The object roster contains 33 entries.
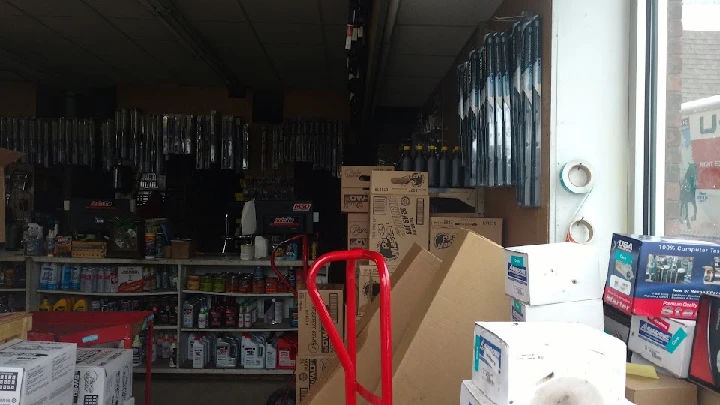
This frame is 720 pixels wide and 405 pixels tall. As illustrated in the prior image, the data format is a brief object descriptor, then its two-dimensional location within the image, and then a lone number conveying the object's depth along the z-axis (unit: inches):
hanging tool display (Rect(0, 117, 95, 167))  241.4
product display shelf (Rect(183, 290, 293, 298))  199.0
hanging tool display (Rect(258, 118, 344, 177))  248.1
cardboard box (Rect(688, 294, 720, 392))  53.1
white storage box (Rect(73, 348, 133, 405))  102.3
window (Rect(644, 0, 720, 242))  75.3
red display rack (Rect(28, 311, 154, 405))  117.1
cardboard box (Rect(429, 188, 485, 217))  139.4
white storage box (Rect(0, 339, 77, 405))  80.8
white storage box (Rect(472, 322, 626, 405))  46.2
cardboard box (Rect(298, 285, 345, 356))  146.6
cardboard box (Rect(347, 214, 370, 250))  152.3
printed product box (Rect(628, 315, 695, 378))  57.5
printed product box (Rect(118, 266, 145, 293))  204.1
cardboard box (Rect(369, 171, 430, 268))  136.3
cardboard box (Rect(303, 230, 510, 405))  75.5
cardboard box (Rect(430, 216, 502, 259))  130.7
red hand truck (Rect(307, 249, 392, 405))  64.2
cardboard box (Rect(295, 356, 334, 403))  143.5
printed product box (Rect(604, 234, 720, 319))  62.0
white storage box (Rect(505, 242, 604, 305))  65.1
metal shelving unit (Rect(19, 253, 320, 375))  196.1
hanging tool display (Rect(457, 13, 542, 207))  95.1
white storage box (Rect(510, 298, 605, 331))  65.5
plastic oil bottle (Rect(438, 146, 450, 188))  143.8
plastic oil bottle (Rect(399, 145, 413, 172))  154.8
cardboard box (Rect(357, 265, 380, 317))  135.7
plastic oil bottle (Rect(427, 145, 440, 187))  144.8
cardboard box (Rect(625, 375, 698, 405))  56.4
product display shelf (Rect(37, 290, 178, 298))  201.3
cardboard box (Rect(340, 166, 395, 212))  153.3
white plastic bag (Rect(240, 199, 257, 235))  210.4
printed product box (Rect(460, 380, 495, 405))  50.9
